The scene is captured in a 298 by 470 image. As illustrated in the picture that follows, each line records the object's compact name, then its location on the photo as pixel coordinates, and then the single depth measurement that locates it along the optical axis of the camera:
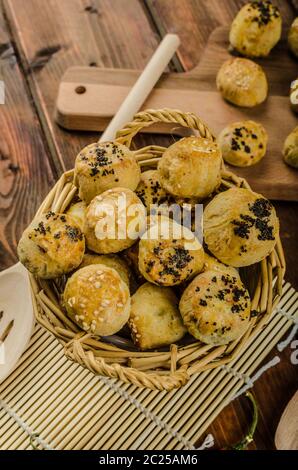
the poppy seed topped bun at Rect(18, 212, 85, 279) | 0.75
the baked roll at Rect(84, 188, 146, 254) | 0.77
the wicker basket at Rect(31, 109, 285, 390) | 0.72
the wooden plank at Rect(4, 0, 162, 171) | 1.26
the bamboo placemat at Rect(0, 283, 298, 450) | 0.88
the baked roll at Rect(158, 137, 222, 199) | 0.80
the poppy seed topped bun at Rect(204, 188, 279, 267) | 0.77
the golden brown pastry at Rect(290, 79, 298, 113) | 1.17
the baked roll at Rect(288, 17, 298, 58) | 1.25
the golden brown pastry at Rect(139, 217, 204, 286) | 0.75
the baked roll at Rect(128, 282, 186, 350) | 0.75
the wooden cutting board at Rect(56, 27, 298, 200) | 1.12
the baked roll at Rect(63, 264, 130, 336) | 0.72
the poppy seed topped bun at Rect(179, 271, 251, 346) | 0.73
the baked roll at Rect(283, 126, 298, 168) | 1.07
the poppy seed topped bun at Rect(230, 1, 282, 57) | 1.20
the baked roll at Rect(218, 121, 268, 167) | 1.06
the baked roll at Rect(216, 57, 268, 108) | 1.16
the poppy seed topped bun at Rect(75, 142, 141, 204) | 0.81
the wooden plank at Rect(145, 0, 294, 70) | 1.34
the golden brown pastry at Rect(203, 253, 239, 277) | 0.79
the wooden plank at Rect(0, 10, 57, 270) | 1.07
